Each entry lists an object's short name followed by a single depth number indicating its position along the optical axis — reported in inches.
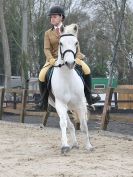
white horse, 590.6
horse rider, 643.2
